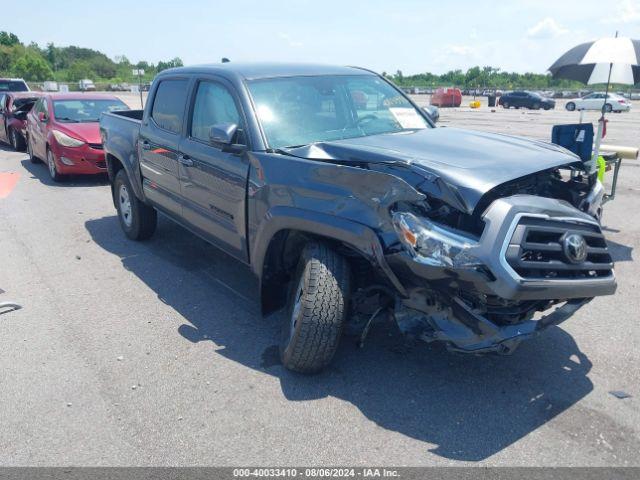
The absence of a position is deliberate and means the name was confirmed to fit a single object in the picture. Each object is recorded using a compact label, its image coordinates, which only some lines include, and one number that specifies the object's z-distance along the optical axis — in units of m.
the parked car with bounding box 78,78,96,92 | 72.00
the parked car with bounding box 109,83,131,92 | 79.71
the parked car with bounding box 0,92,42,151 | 14.95
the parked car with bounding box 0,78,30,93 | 20.22
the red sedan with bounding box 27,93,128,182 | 10.35
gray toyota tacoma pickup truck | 3.01
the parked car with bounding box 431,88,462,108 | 46.78
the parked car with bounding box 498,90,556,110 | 44.91
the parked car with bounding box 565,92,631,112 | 39.59
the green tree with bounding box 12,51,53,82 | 91.44
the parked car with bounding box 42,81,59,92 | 57.86
